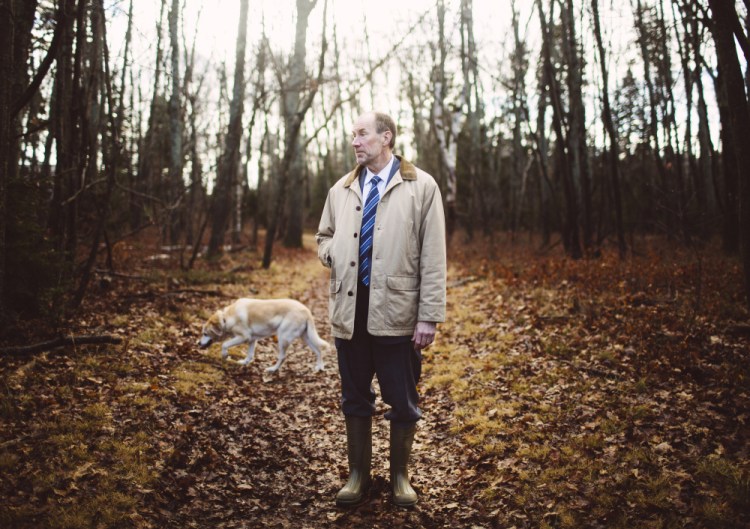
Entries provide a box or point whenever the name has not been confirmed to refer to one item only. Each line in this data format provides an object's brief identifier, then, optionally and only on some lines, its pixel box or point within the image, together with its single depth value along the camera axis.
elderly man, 3.17
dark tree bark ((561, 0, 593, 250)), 13.88
